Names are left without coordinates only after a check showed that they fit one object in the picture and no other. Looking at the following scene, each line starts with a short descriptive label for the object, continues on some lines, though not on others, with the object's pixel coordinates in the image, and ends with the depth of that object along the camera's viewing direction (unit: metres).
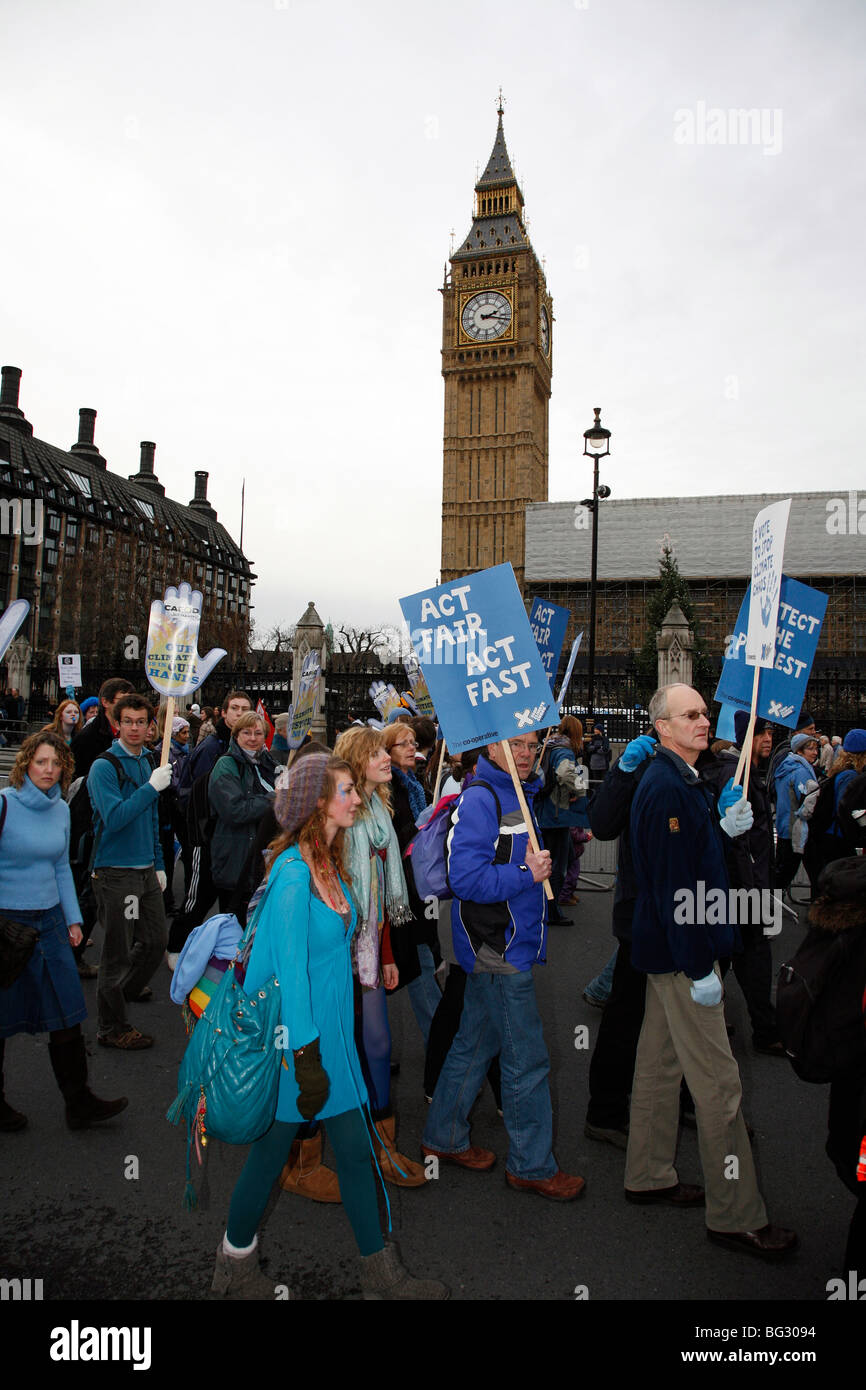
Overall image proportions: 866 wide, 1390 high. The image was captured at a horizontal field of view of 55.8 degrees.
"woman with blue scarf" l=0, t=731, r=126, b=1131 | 3.69
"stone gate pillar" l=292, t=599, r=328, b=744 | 18.48
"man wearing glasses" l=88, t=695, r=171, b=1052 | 4.66
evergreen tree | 29.94
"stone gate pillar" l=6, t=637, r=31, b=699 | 22.42
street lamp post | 15.19
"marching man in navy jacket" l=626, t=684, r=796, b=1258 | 3.00
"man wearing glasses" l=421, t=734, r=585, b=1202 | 3.26
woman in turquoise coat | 2.50
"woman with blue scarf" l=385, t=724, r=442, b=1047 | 4.40
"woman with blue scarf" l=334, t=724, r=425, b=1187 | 3.36
